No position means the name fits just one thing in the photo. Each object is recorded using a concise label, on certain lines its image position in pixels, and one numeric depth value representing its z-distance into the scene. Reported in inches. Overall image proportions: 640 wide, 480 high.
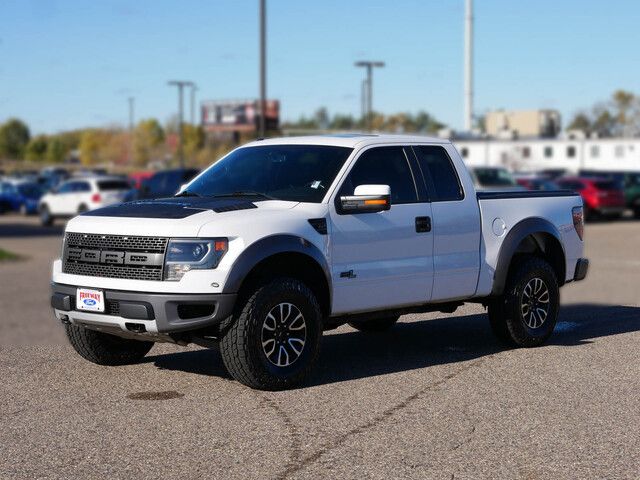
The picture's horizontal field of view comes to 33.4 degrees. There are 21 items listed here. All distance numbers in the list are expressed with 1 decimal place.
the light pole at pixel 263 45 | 1188.5
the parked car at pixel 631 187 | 1588.3
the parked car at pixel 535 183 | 1520.7
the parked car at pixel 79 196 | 1385.3
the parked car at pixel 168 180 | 1221.5
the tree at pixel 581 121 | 6560.0
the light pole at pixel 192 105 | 3847.0
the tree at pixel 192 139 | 6929.1
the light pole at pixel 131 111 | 4658.0
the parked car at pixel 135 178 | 2087.7
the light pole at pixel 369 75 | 2468.4
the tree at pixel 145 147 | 7057.1
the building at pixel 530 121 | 4872.0
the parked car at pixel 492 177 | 1247.7
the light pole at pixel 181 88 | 3288.1
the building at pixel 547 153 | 3275.1
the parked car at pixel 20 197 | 1774.1
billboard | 5029.5
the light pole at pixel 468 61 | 2832.2
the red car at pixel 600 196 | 1477.6
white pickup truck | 293.3
